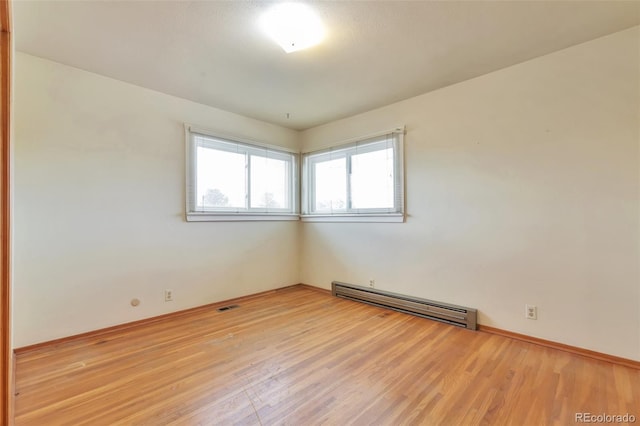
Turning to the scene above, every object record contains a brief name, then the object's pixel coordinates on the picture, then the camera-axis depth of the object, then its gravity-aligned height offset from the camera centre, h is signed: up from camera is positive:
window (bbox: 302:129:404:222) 3.52 +0.41
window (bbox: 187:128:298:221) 3.45 +0.43
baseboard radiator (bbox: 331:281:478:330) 2.87 -1.05
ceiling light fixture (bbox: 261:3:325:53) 1.92 +1.32
